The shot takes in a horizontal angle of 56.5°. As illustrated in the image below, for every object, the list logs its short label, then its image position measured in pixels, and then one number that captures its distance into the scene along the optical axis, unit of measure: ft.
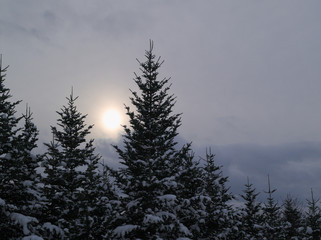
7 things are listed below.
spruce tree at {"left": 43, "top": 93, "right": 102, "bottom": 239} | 49.44
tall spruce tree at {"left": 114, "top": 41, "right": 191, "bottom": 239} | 49.90
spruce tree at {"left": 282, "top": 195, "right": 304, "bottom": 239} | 112.57
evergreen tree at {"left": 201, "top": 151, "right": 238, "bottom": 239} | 69.77
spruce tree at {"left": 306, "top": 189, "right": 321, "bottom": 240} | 92.63
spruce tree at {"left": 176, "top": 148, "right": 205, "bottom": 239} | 59.93
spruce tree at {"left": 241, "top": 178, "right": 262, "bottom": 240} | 95.40
